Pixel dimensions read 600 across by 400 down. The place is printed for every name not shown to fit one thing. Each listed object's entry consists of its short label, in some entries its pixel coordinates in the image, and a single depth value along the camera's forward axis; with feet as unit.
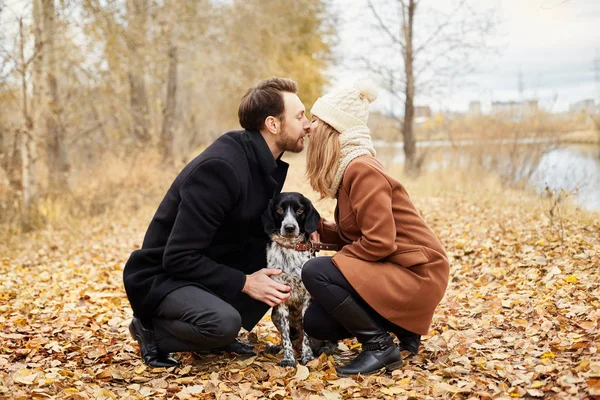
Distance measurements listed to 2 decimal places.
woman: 10.47
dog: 11.78
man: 10.91
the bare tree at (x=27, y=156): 30.01
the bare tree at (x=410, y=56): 45.42
